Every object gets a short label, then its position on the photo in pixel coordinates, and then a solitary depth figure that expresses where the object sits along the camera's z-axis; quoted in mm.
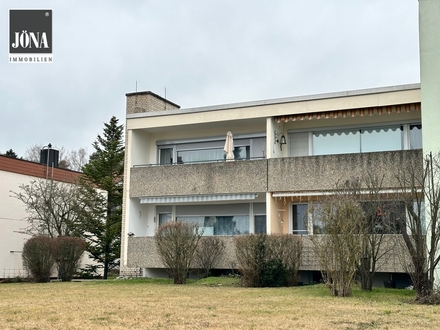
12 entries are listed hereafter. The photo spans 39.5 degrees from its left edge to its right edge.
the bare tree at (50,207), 36219
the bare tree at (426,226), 17062
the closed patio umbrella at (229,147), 28141
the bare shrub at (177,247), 24625
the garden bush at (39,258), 28047
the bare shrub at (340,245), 17953
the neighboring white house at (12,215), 35781
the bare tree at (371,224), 19812
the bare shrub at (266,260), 22547
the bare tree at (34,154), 74375
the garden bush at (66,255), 28484
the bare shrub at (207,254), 26391
